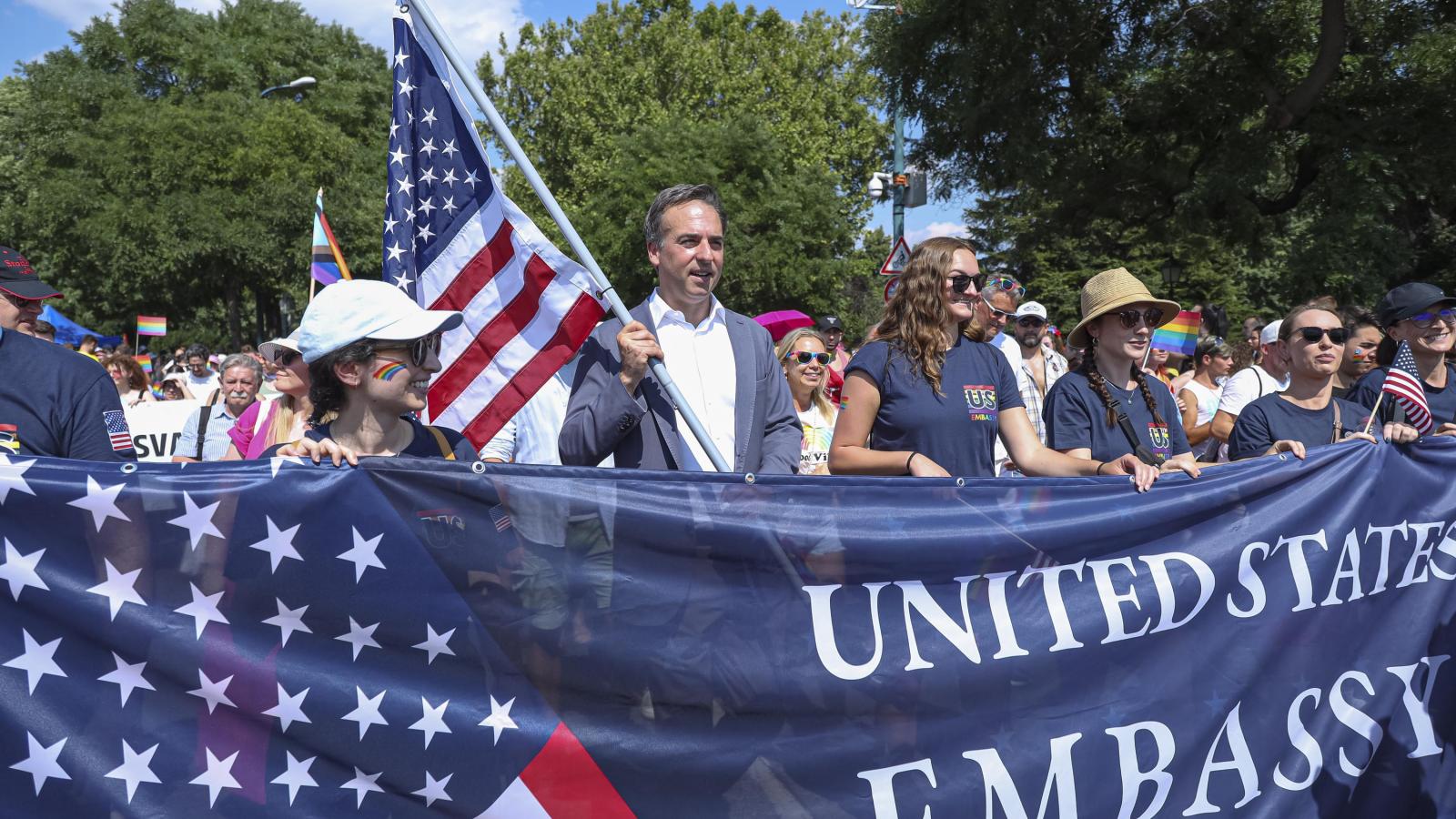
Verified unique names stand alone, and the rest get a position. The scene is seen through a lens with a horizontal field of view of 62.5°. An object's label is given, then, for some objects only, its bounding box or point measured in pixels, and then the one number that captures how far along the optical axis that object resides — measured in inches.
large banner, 108.3
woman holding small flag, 170.1
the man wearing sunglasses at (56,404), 132.6
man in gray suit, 144.9
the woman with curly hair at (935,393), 149.6
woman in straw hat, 159.8
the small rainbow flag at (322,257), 255.6
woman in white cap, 118.6
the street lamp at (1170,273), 678.5
